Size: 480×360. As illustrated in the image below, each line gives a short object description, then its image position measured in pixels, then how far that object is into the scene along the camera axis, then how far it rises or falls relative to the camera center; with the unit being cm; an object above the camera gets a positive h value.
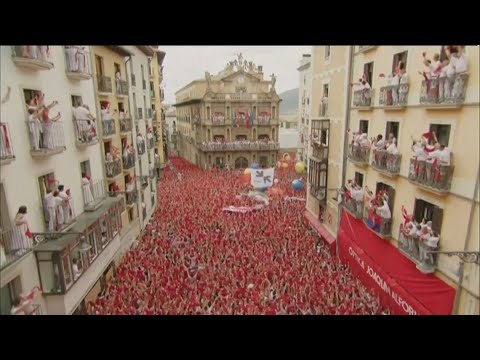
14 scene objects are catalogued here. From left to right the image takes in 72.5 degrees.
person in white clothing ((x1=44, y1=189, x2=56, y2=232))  880 -249
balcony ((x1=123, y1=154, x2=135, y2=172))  1535 -226
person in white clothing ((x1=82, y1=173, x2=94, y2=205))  1126 -259
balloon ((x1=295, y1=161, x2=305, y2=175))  2959 -488
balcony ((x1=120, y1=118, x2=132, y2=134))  1504 -51
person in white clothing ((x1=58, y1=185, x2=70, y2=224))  923 -249
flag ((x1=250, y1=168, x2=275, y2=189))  2136 -415
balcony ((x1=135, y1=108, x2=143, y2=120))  1826 +0
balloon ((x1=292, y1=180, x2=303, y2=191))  2498 -540
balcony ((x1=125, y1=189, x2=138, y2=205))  1559 -390
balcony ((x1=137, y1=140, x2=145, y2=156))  1788 -182
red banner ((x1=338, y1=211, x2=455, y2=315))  892 -513
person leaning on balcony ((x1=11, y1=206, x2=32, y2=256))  748 -271
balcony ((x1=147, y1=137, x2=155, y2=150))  2098 -192
